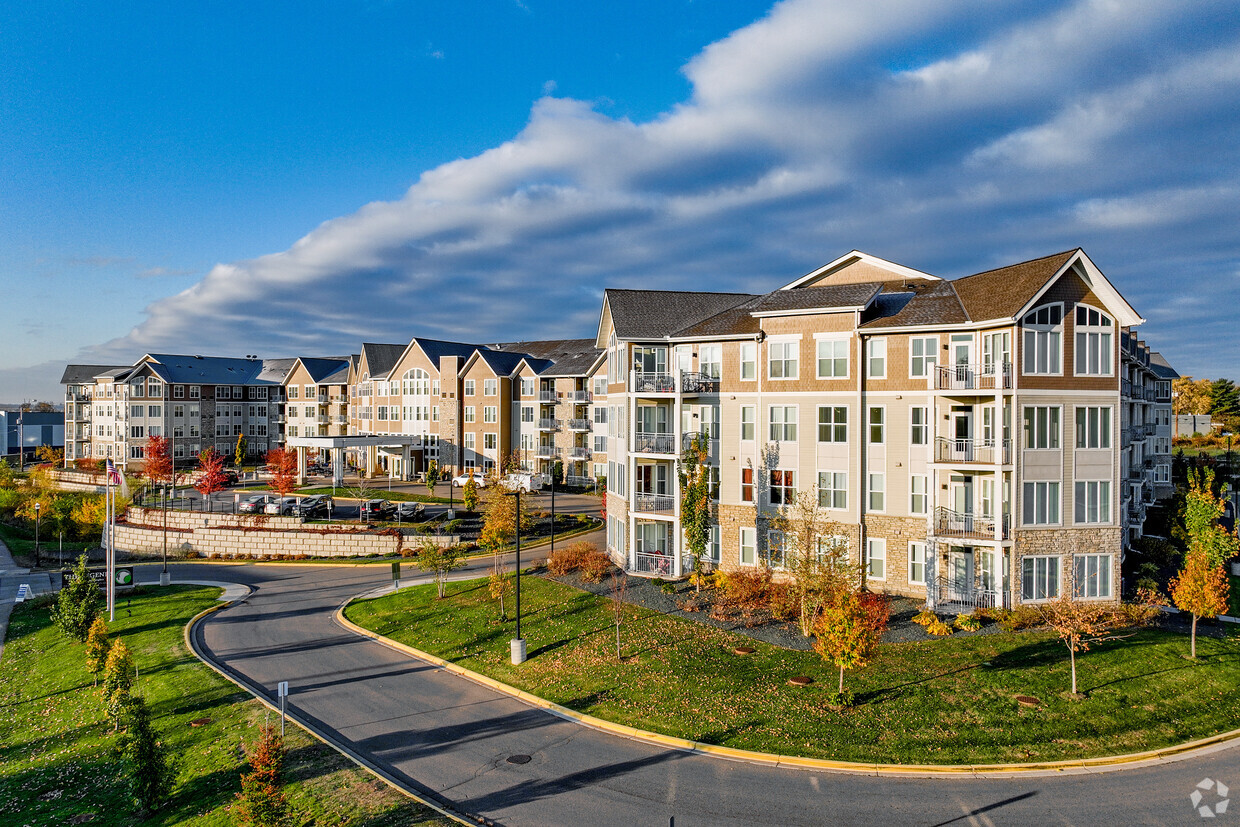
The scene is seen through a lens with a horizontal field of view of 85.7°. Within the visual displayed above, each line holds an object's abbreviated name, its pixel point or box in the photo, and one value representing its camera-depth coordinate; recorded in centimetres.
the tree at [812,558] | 2436
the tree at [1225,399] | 9519
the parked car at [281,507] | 5097
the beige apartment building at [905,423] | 2611
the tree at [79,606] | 2858
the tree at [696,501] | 3083
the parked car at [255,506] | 5241
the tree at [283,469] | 5544
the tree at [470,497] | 4934
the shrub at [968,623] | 2452
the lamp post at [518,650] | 2425
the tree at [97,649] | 2505
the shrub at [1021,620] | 2431
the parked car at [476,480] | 6262
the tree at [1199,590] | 2186
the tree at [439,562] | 3338
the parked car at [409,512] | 5000
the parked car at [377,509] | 4956
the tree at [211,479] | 5475
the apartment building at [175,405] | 8569
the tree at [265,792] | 1351
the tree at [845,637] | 1939
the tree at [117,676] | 2082
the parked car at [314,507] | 5103
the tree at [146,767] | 1658
